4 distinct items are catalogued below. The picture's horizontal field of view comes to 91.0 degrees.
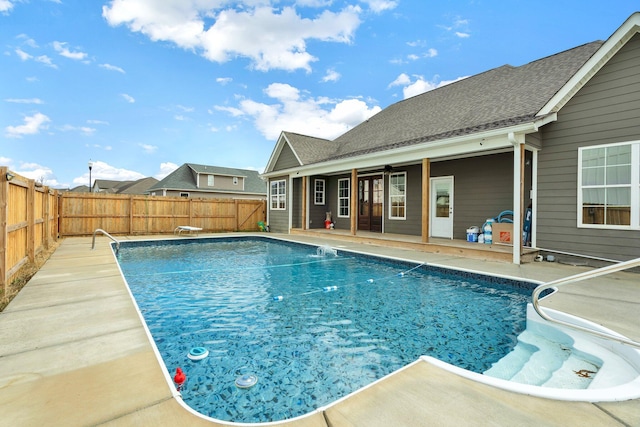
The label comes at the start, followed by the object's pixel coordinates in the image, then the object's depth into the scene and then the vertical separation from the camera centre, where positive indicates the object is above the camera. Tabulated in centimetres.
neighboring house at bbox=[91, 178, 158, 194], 3697 +305
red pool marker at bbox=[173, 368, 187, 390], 250 -135
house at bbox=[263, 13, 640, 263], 620 +151
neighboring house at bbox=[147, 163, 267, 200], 2758 +245
